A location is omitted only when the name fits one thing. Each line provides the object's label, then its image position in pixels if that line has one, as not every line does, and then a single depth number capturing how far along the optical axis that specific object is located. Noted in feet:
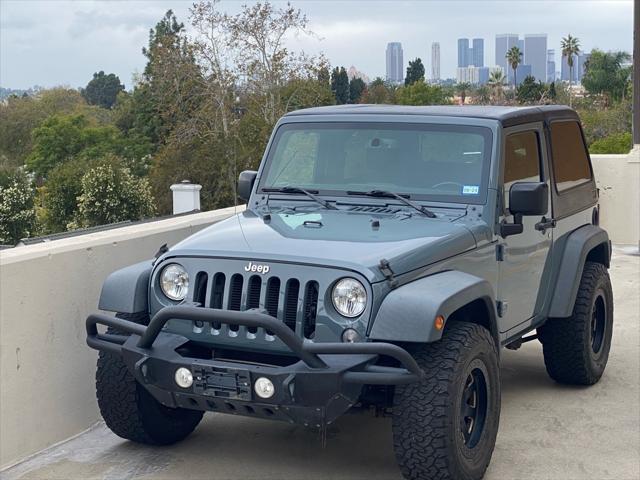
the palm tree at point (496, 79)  352.18
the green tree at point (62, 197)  177.27
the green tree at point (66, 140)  243.23
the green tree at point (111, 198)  159.43
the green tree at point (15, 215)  179.32
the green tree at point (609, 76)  263.29
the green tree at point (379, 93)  266.57
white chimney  88.58
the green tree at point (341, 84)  312.91
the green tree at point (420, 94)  248.11
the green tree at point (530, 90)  262.30
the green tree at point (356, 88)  322.98
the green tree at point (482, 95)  303.40
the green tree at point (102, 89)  556.10
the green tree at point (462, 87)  380.17
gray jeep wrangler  15.46
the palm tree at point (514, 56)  369.30
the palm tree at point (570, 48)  389.80
